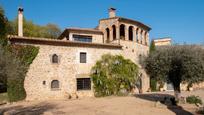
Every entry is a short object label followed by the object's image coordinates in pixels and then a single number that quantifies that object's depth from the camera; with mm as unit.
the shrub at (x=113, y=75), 16451
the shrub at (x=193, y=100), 12143
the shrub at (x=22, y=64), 14043
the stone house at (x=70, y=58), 14987
